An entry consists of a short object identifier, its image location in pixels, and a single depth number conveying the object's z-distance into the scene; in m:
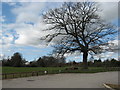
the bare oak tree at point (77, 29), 20.44
